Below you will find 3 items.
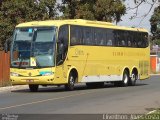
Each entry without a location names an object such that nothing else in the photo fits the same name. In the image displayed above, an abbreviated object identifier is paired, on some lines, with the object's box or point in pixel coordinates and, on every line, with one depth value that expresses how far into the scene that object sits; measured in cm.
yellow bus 2708
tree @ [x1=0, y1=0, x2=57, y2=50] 4612
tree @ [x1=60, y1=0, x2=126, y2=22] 4816
